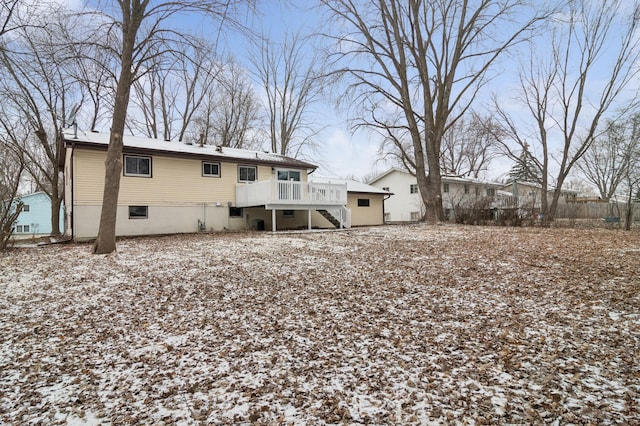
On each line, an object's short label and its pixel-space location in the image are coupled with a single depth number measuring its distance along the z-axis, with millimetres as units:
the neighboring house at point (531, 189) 36412
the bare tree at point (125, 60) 9133
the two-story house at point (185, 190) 13555
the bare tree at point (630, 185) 13041
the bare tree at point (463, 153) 35156
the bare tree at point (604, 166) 34906
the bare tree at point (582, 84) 17594
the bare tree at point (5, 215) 10539
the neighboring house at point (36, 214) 27719
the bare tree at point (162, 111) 25241
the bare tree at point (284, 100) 28370
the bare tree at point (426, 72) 17969
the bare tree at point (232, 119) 27609
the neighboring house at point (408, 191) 29172
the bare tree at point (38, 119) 15906
